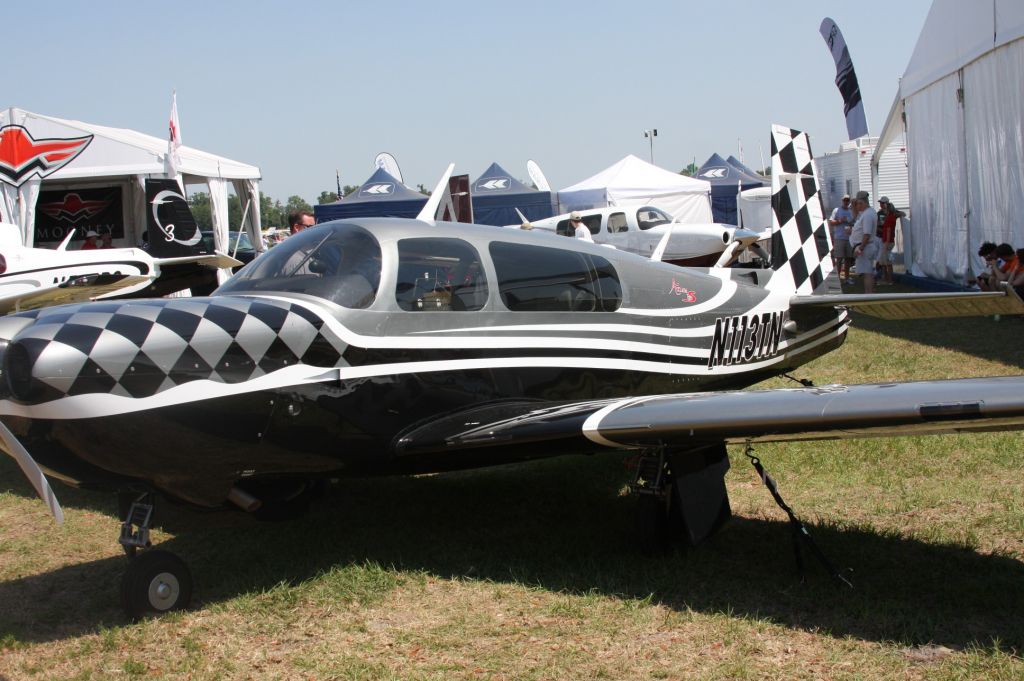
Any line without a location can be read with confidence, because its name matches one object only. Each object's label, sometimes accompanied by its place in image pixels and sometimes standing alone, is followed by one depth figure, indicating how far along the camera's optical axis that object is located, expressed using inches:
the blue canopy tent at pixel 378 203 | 1029.8
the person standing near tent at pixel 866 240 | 661.3
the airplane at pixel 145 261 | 398.3
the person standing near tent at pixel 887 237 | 746.8
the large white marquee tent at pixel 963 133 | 498.3
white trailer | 997.8
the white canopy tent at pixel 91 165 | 676.7
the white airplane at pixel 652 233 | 773.3
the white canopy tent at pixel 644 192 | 1093.8
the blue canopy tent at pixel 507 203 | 1160.2
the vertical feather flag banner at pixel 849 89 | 1109.7
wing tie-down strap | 169.5
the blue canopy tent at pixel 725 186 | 1239.5
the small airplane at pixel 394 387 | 149.7
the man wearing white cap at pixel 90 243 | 695.6
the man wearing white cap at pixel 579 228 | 682.8
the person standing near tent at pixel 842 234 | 856.9
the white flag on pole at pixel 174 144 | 667.4
